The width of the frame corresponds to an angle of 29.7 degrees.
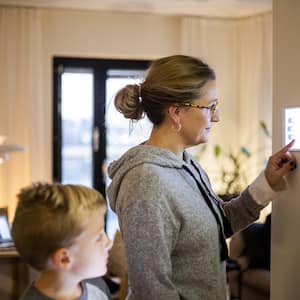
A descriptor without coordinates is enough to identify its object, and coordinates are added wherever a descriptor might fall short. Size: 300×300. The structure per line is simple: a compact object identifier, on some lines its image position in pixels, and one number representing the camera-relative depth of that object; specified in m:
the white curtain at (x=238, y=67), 5.36
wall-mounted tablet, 1.68
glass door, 5.38
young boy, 1.21
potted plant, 5.31
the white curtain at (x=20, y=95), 5.06
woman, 1.45
